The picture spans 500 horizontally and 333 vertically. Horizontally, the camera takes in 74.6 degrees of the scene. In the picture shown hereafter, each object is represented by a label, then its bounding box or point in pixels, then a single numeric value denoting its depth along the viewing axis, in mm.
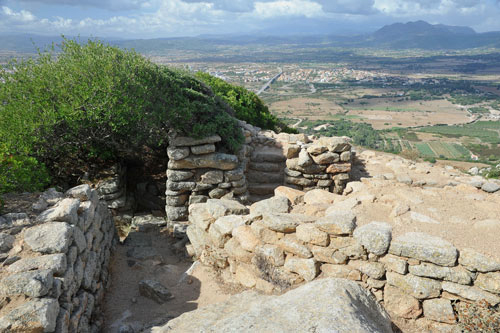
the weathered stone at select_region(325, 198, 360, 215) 6641
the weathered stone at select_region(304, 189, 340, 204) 7633
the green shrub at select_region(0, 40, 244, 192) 8703
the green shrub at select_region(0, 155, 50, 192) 6762
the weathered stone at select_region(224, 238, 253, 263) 6742
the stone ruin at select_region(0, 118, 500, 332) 4543
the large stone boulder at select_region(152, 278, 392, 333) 3896
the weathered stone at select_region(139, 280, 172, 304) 6527
